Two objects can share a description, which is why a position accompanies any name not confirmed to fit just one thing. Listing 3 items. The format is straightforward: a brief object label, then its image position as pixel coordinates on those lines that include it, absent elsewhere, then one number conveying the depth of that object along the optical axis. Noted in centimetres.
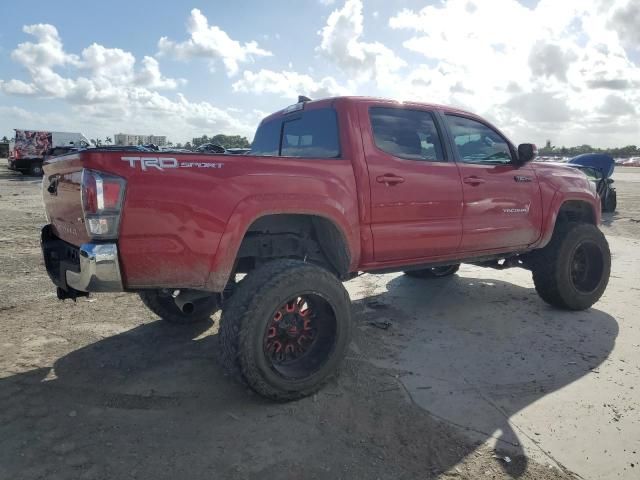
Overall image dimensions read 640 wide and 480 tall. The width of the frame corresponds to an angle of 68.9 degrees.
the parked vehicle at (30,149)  2323
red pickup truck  256
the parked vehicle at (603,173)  1242
